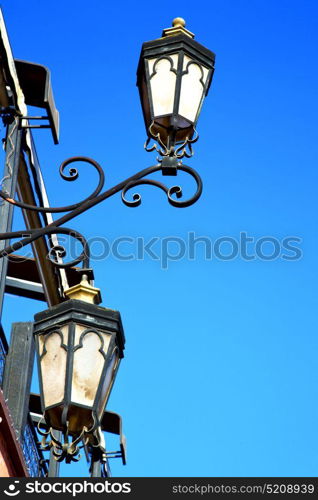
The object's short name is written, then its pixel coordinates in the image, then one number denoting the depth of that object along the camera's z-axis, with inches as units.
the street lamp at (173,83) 526.9
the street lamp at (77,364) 453.0
